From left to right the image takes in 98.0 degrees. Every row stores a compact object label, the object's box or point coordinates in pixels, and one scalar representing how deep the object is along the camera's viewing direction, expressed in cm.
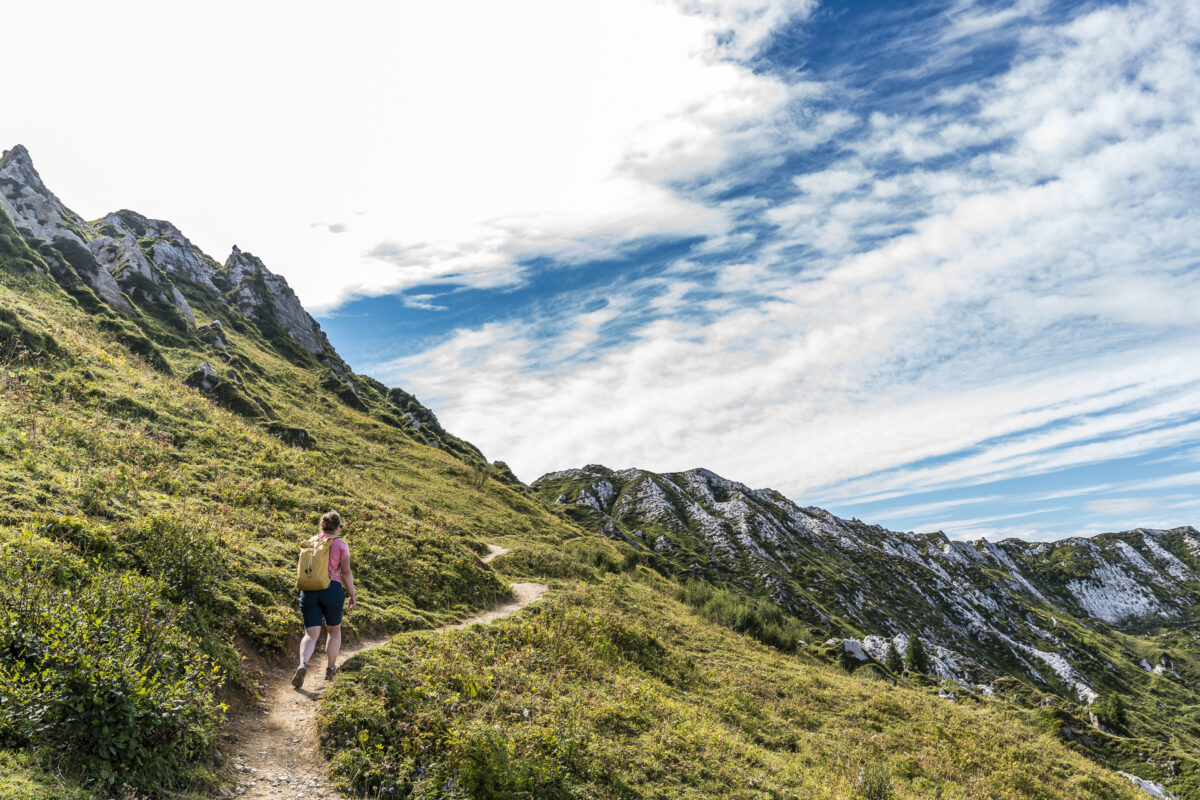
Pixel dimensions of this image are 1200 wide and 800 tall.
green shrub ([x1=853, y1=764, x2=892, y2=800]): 1369
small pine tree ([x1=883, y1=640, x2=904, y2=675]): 7138
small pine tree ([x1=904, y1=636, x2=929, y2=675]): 8344
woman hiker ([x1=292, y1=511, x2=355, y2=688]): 1205
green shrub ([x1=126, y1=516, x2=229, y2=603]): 1252
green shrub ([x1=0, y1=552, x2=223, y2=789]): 660
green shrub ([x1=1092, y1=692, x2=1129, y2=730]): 7912
